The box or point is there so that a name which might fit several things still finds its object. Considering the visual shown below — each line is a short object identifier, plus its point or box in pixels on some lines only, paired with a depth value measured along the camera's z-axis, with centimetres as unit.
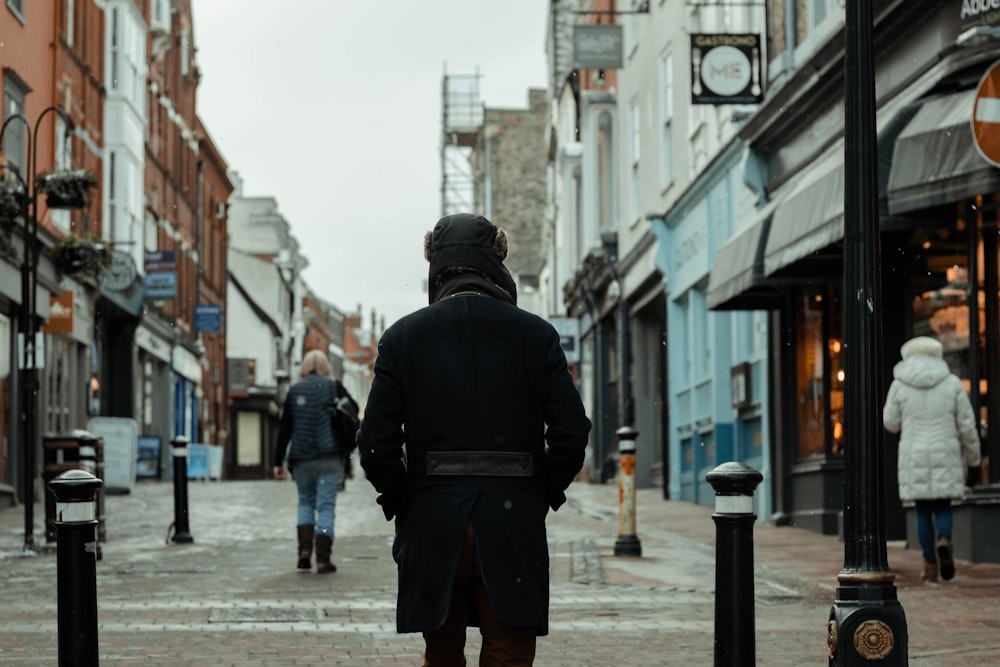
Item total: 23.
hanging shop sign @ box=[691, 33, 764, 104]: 1844
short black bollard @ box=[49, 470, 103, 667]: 602
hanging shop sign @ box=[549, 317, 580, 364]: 3925
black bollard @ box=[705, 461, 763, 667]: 593
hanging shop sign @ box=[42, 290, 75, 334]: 2481
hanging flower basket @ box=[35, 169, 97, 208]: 1967
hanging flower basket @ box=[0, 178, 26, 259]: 1980
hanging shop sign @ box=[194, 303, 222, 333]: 4781
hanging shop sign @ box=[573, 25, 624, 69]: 2858
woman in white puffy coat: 1130
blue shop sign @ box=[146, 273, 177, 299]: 3838
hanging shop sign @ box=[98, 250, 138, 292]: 3316
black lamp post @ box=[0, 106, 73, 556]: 1567
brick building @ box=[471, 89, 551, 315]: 6347
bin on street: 1472
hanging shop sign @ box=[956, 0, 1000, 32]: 1079
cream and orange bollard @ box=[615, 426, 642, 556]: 1377
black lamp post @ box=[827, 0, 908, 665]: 625
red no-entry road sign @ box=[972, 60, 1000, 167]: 921
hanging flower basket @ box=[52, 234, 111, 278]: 2544
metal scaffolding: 7288
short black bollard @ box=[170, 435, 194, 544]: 1567
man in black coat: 475
